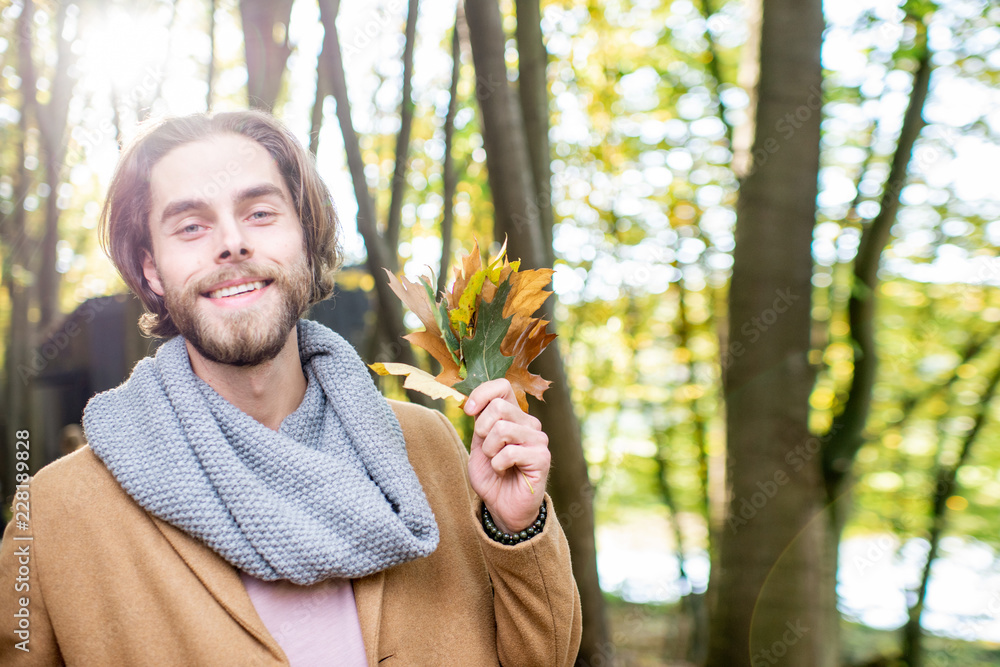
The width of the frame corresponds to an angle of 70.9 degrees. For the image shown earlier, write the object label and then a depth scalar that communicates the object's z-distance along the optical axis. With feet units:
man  5.49
